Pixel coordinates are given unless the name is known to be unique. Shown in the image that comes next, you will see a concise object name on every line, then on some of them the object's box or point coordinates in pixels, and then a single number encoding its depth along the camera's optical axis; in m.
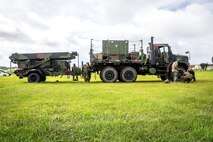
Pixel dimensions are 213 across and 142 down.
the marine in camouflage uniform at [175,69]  11.40
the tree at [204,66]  50.32
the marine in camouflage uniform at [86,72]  12.76
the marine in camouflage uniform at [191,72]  11.80
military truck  12.16
